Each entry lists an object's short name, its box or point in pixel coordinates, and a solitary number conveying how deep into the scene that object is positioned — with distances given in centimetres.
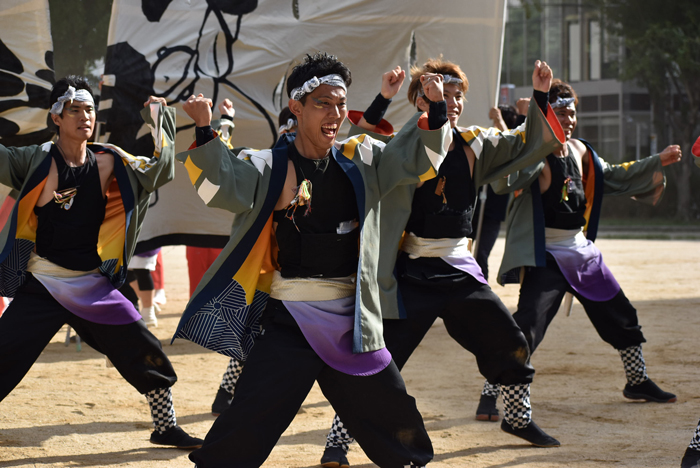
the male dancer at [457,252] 791
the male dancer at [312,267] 575
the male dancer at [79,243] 815
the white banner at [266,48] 1439
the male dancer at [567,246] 943
